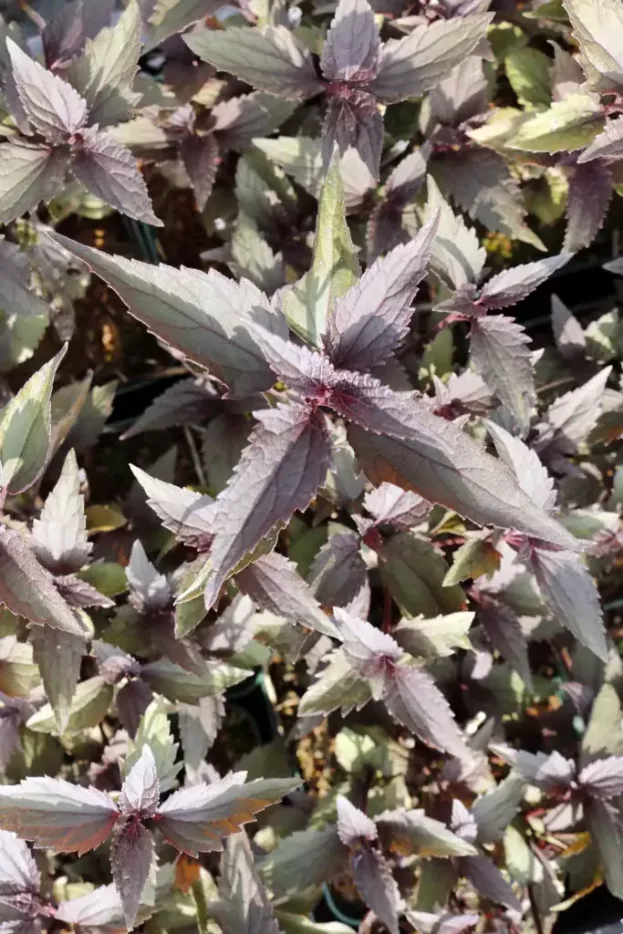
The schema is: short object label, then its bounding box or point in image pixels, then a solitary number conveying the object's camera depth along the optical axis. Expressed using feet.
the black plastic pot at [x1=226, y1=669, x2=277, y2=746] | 2.06
